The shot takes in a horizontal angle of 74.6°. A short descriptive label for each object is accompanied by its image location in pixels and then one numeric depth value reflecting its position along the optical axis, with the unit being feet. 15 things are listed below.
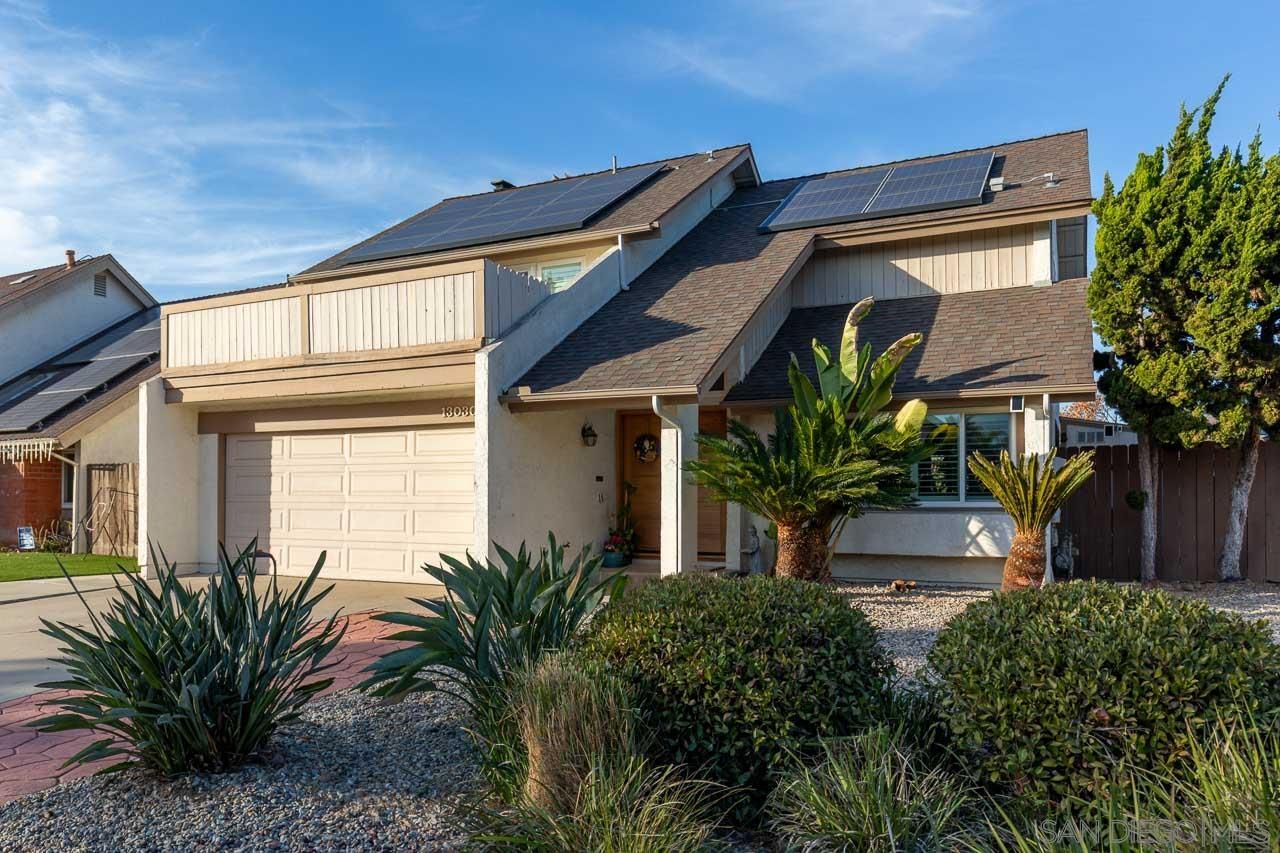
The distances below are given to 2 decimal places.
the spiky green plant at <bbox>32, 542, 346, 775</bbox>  14.14
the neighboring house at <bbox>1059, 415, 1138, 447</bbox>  55.06
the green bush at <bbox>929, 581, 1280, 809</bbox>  11.37
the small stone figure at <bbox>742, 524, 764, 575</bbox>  38.83
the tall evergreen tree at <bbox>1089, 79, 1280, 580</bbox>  34.42
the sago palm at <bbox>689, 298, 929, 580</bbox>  30.76
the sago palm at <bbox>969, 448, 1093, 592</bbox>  30.25
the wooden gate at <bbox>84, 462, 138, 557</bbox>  54.49
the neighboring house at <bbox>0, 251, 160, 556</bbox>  55.72
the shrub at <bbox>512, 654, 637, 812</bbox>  12.45
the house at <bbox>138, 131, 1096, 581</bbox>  35.12
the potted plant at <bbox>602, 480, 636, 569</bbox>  41.09
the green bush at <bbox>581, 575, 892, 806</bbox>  13.30
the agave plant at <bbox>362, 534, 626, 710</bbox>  15.89
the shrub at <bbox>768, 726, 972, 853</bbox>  11.35
